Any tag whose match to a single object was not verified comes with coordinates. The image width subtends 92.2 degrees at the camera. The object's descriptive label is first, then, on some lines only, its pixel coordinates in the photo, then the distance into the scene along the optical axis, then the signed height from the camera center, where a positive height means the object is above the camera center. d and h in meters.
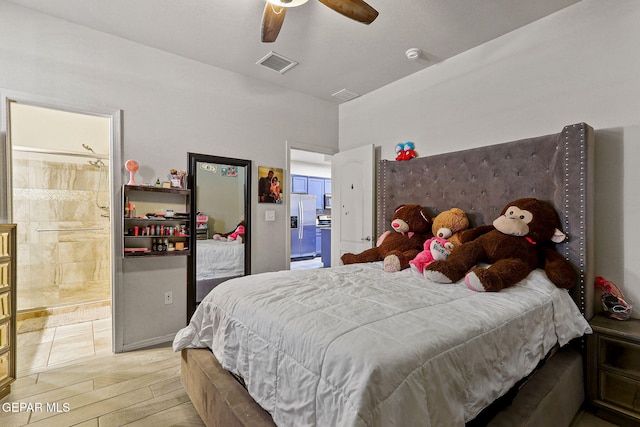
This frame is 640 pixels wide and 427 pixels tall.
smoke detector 2.81 +1.48
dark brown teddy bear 2.86 -0.21
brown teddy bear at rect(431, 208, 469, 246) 2.59 -0.10
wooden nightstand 1.76 -0.93
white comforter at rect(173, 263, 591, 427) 0.98 -0.52
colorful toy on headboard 3.27 +0.67
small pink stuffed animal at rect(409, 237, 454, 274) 2.35 -0.32
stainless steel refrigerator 7.07 -0.26
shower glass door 3.64 +0.09
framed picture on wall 3.53 +0.35
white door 3.64 +0.16
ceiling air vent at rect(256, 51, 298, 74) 2.93 +1.50
